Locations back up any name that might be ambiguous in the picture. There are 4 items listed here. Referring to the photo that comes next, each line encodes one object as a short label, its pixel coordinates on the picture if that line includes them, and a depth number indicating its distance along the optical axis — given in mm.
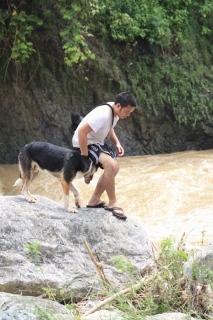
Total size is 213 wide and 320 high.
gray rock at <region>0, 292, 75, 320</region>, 7902
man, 12312
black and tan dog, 12555
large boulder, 11422
